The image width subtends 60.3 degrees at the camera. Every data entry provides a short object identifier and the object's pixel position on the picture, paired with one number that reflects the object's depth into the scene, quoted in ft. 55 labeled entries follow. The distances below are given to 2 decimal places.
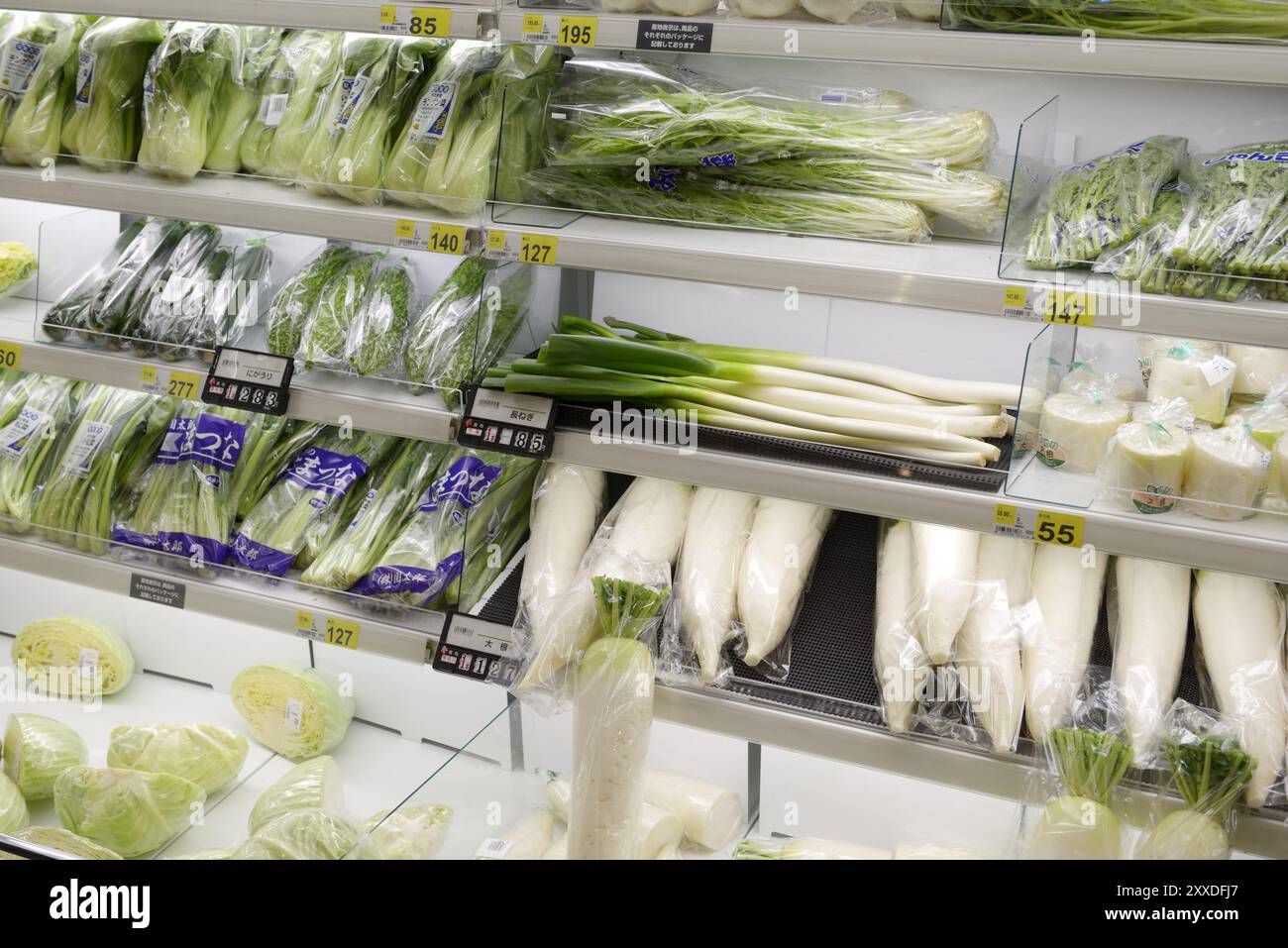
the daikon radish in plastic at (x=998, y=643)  6.16
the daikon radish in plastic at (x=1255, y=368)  6.77
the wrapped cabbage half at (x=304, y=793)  7.79
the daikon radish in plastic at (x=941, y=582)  6.37
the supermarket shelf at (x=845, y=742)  6.10
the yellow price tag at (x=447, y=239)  7.16
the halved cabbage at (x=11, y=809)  7.88
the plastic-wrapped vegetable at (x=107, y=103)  8.55
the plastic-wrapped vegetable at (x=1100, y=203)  6.19
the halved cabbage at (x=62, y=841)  6.93
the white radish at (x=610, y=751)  6.09
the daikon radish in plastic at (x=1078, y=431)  6.35
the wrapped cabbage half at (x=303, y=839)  6.98
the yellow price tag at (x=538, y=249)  6.84
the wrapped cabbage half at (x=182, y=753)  8.29
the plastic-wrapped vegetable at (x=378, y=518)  7.84
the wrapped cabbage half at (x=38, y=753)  8.22
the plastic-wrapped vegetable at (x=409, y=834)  5.88
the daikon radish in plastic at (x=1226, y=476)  5.90
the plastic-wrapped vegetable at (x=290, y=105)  8.15
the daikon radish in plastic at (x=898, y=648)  6.25
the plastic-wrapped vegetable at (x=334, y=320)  8.05
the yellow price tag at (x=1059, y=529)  5.93
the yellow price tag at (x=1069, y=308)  5.74
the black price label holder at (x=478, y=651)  6.98
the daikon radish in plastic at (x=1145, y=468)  5.96
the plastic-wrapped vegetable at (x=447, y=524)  7.60
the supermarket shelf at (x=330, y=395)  7.35
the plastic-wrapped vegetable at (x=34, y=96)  8.54
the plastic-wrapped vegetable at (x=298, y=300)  8.18
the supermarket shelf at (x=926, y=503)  5.73
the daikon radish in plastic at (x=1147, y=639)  6.04
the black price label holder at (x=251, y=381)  7.67
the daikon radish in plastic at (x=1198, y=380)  6.55
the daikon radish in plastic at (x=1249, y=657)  5.80
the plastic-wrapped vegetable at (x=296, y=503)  8.12
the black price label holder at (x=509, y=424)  6.95
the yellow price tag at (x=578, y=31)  6.50
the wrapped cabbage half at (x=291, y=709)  8.84
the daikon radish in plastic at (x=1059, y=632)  6.19
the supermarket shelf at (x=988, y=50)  5.42
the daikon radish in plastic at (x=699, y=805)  6.91
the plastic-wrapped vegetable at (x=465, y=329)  7.47
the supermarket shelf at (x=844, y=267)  5.65
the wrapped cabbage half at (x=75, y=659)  9.46
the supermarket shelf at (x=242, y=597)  7.45
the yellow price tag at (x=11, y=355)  8.43
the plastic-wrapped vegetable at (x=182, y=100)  8.23
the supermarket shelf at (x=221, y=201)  7.44
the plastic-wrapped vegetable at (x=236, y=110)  8.43
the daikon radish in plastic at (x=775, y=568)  6.65
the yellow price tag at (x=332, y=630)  7.60
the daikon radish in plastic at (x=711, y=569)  6.74
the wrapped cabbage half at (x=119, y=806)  7.58
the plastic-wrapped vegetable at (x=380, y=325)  7.96
